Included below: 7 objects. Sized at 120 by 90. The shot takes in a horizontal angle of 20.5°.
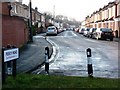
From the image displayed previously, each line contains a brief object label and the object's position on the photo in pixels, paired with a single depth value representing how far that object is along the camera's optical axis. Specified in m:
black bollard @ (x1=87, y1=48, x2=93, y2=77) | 11.20
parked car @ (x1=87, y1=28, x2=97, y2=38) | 47.83
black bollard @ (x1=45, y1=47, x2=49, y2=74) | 12.17
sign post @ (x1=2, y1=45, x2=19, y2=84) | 8.76
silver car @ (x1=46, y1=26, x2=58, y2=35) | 56.50
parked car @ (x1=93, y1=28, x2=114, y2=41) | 40.59
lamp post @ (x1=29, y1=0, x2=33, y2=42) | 33.81
